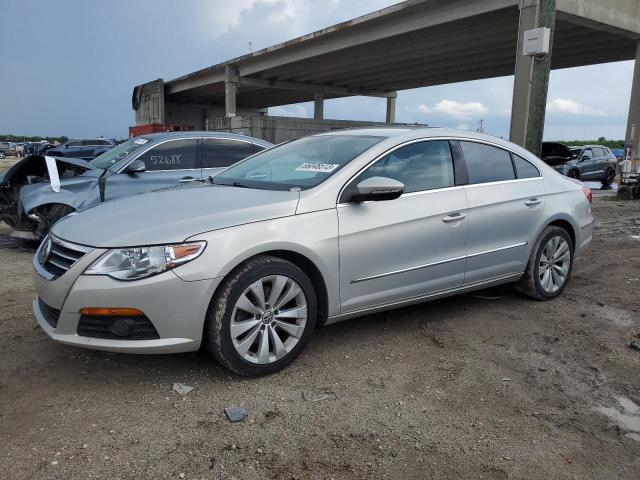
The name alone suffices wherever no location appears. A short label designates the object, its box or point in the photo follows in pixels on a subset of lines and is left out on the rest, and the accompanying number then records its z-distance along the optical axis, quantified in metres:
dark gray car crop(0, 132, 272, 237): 6.60
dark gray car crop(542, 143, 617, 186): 20.20
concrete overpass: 15.25
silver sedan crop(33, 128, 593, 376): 2.90
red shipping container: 33.97
